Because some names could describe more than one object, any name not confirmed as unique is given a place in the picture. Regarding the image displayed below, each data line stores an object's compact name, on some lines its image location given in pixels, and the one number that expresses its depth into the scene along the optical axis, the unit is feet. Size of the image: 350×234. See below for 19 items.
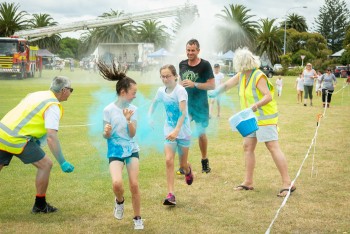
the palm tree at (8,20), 254.47
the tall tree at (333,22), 301.43
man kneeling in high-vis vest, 15.90
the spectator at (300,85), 69.91
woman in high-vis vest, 19.80
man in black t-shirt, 22.67
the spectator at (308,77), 63.87
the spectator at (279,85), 83.35
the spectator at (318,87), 88.91
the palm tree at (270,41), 274.77
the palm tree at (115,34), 237.45
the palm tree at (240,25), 249.24
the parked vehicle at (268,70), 180.31
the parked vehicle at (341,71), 196.85
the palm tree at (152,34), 272.72
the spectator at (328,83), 65.16
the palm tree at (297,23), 344.90
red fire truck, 108.55
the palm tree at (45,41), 287.57
